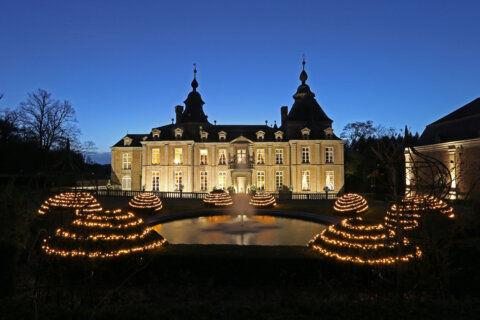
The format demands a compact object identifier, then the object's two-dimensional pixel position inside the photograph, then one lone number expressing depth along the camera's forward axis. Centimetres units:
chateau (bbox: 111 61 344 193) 2881
